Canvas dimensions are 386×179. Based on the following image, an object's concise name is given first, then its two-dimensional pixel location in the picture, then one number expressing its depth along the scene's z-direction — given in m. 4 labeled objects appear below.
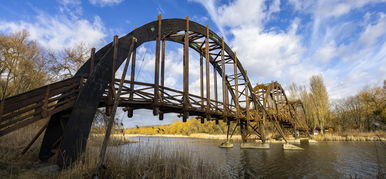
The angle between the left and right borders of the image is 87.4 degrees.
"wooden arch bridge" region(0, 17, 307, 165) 6.66
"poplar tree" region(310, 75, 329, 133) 42.66
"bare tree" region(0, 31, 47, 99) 17.66
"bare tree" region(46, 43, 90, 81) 18.44
